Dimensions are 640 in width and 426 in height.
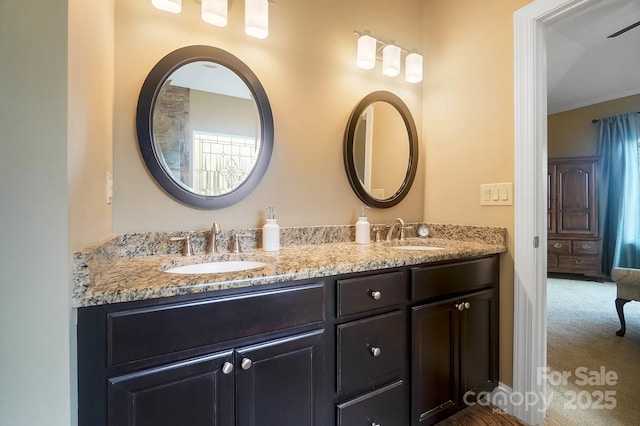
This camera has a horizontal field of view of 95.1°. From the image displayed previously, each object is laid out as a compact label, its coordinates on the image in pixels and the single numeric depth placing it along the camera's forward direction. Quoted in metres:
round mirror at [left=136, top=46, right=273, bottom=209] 1.29
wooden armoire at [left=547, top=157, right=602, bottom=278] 4.26
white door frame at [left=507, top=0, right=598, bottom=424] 1.52
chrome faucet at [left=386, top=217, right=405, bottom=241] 1.91
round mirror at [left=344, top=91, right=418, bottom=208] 1.83
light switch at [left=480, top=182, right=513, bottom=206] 1.62
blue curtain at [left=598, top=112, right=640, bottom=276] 4.08
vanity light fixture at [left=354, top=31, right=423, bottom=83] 1.77
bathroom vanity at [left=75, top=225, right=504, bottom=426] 0.75
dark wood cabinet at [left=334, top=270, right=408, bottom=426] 1.10
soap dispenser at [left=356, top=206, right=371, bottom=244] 1.73
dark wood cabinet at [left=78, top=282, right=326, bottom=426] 0.74
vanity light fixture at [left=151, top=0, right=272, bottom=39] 1.25
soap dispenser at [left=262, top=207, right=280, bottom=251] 1.43
